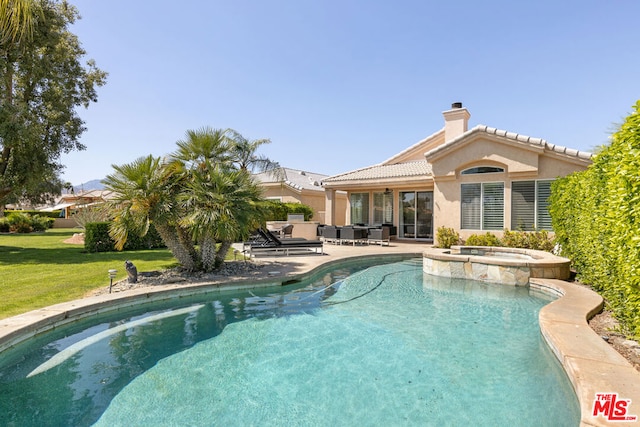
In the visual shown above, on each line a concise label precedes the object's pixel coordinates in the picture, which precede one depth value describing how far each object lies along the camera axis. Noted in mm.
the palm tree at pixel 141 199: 9805
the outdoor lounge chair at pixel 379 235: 19953
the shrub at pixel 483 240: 16781
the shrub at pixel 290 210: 27781
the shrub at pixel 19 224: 32875
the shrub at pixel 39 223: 34344
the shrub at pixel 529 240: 15539
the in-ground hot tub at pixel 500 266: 10312
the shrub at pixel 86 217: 20297
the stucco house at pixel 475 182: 16141
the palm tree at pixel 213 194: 10141
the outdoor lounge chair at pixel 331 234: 20983
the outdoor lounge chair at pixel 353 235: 20156
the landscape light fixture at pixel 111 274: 8573
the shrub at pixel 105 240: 16375
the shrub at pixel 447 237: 17953
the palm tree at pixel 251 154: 24953
